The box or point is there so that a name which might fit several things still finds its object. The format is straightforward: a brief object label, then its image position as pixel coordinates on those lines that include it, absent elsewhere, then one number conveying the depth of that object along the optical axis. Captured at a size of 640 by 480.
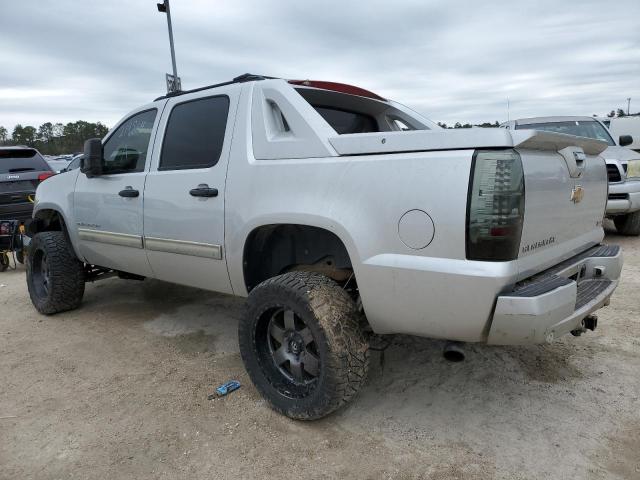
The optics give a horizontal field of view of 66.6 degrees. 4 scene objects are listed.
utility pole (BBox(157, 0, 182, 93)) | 10.98
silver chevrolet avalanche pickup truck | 2.13
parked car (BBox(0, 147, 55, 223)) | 7.89
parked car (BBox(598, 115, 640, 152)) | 17.58
